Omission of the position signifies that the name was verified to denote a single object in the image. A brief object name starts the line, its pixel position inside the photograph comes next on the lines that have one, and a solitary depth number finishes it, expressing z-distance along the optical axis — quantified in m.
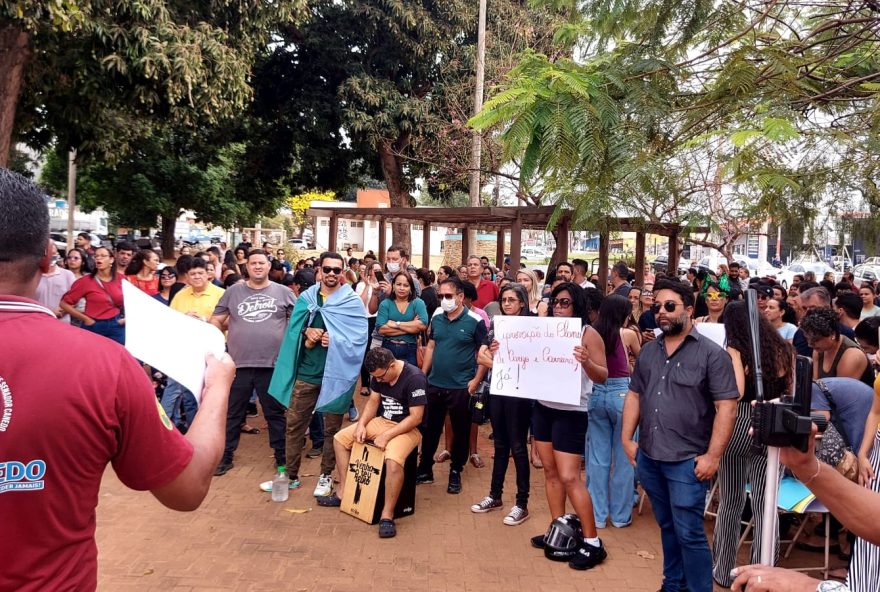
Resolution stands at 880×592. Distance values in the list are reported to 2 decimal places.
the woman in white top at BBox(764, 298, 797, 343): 6.47
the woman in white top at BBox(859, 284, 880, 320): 8.72
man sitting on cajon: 5.49
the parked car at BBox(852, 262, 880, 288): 25.05
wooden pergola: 12.72
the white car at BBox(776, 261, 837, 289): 29.86
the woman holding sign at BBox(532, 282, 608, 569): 4.85
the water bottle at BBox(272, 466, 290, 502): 5.99
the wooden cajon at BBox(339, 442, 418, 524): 5.52
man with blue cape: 6.18
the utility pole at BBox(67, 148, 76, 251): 25.76
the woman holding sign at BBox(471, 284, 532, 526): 5.66
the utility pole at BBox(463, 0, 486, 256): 15.16
